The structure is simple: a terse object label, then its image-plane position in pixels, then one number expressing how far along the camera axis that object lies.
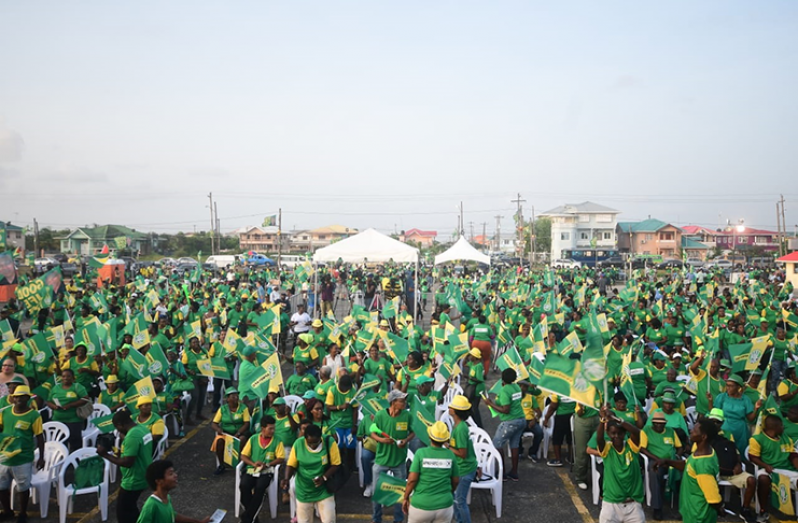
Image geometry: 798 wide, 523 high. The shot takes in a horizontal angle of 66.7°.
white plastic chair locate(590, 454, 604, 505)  7.03
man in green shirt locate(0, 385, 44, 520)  6.22
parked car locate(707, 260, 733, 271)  53.03
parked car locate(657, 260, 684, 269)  54.54
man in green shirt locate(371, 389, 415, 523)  6.34
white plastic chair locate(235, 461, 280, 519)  6.63
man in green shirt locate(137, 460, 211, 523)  4.36
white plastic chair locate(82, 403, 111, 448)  7.96
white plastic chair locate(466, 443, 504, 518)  6.76
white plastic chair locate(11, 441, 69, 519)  6.58
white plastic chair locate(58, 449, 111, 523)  6.41
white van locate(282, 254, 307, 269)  57.62
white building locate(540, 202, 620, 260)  77.62
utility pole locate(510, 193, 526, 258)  54.08
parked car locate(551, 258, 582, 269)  52.85
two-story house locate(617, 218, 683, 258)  77.94
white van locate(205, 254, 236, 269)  50.79
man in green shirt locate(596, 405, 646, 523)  5.40
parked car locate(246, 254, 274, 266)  52.25
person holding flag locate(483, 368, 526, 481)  7.57
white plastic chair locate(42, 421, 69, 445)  7.37
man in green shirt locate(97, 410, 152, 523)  5.48
